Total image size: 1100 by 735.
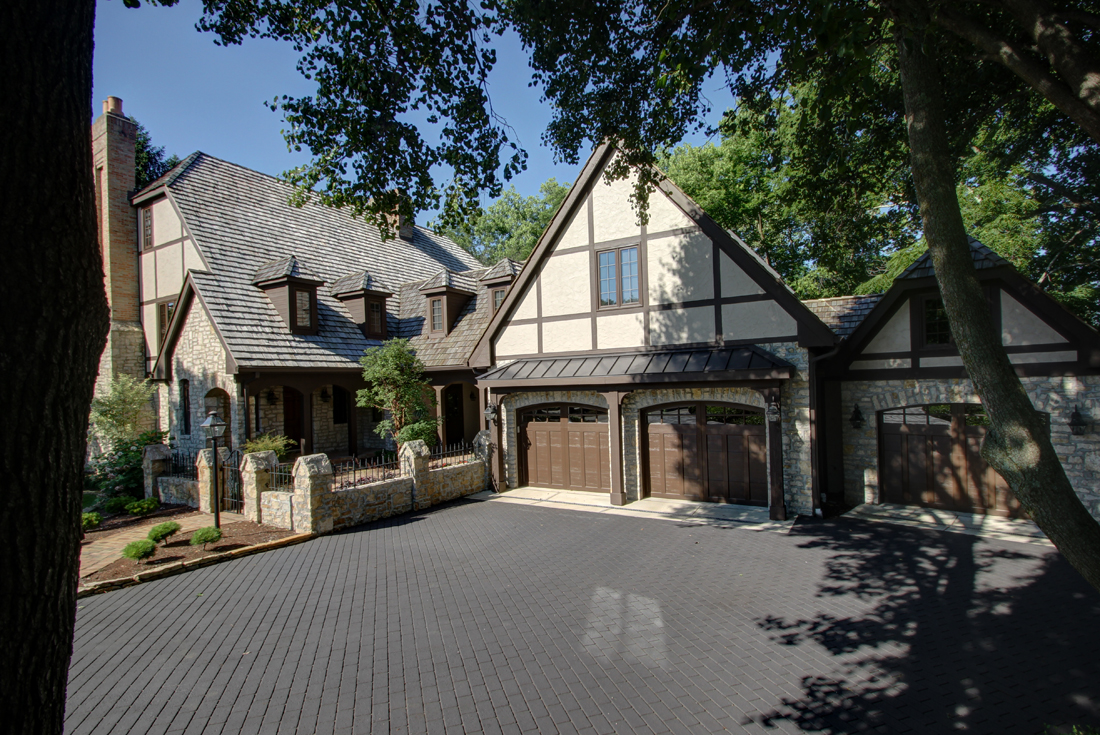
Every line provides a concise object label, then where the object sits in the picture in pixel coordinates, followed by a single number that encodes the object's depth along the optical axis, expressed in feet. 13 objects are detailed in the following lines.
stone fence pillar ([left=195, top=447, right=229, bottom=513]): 44.42
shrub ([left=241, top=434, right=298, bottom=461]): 47.37
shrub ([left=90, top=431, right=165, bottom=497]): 51.24
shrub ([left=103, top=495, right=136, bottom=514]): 45.03
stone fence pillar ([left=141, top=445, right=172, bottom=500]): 49.75
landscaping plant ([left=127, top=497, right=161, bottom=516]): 43.21
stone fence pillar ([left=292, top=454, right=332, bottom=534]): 37.65
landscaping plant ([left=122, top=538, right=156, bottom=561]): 30.99
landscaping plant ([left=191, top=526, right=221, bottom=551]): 33.63
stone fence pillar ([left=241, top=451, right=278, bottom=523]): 40.70
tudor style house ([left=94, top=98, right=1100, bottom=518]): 39.37
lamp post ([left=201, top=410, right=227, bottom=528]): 38.83
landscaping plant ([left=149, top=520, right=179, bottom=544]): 33.53
